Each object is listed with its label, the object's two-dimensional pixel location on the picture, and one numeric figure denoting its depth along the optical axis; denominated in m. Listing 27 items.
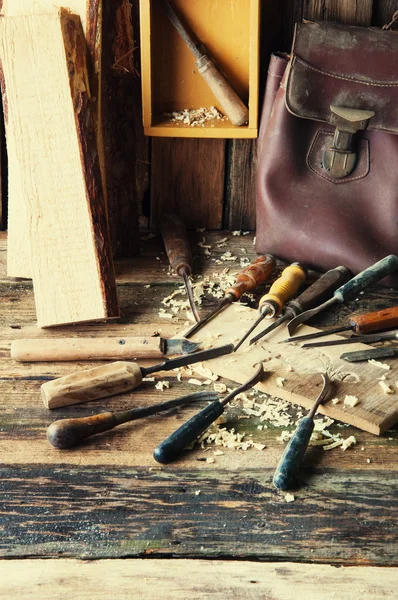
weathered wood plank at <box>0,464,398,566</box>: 1.12
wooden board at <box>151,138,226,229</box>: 2.18
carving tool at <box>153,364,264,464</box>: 1.28
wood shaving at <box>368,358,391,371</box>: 1.53
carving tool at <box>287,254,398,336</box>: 1.74
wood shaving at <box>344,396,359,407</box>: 1.41
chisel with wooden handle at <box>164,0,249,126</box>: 1.95
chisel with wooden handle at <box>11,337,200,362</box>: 1.57
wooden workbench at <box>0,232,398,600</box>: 1.07
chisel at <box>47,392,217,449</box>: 1.30
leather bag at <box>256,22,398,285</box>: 1.78
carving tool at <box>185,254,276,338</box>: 1.72
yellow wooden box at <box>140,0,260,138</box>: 1.95
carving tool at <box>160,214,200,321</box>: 1.84
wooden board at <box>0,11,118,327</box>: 1.71
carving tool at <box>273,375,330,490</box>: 1.23
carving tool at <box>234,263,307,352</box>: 1.68
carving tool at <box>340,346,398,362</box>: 1.55
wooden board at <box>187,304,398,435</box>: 1.40
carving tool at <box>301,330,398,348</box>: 1.61
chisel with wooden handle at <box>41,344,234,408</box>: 1.42
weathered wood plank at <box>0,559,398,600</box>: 1.05
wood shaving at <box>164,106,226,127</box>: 2.02
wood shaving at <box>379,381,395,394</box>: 1.45
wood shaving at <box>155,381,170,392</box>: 1.51
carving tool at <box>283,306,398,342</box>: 1.65
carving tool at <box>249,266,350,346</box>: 1.67
